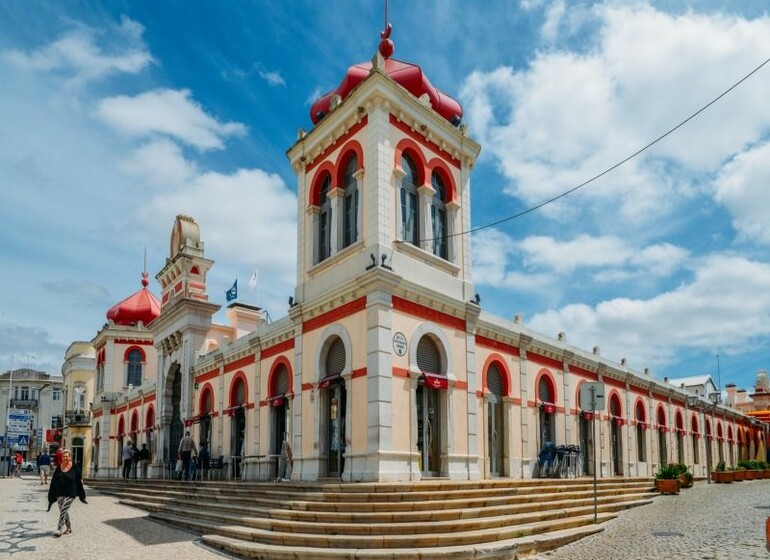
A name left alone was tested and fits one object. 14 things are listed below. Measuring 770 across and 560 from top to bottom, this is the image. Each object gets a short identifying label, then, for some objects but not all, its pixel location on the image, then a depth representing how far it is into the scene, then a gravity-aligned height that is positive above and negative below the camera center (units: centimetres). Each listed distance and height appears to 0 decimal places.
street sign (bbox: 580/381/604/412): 1313 +19
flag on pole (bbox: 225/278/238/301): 3051 +519
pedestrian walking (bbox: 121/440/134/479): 2784 -224
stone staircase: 1034 -207
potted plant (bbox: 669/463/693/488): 2070 -225
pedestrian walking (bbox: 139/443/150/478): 2788 -232
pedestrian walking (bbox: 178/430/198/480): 2355 -163
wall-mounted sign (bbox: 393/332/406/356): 1507 +142
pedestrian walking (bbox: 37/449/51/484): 3047 -276
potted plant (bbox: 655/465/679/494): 1927 -228
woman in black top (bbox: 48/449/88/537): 1252 -156
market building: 1509 +168
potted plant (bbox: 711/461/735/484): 2588 -275
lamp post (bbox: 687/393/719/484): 3597 +4
